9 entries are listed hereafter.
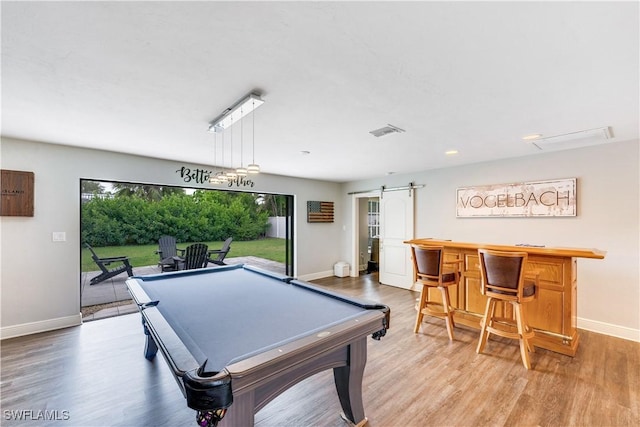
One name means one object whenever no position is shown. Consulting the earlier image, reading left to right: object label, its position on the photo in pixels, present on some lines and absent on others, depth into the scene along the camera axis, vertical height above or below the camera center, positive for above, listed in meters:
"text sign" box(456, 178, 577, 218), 3.58 +0.20
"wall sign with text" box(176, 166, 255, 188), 4.35 +0.64
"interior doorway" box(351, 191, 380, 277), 6.91 -0.58
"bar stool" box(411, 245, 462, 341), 3.09 -0.73
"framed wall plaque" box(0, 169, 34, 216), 3.07 +0.24
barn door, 5.37 -0.49
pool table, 1.12 -0.70
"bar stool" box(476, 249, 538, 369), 2.57 -0.75
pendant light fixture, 2.08 +0.85
